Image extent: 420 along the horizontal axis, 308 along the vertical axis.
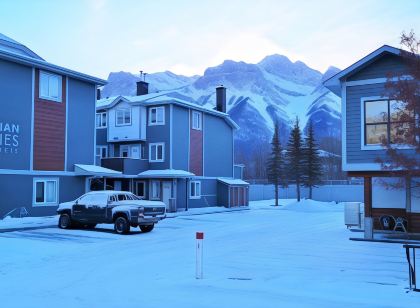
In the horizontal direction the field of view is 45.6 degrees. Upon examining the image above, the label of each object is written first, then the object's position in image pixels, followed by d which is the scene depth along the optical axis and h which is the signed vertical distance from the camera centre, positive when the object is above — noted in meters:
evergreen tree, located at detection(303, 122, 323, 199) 53.75 +1.54
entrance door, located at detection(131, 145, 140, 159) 40.40 +2.28
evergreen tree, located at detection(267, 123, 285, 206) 55.06 +1.44
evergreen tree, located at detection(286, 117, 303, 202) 53.91 +2.52
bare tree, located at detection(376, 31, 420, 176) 16.83 +2.49
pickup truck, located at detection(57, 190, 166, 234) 20.61 -1.39
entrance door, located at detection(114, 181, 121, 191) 38.44 -0.46
